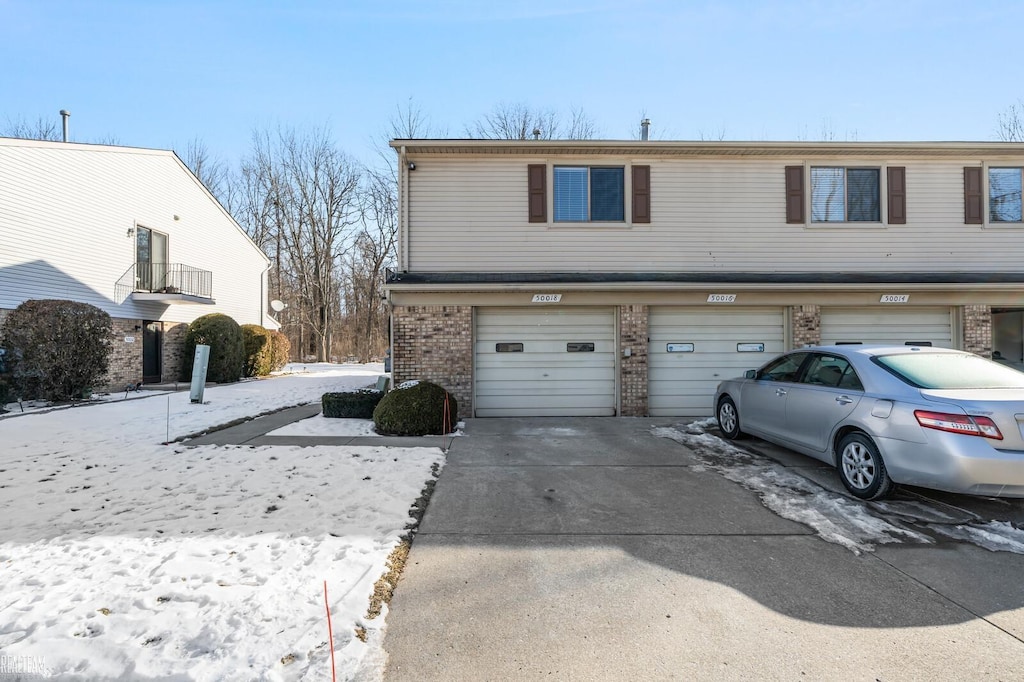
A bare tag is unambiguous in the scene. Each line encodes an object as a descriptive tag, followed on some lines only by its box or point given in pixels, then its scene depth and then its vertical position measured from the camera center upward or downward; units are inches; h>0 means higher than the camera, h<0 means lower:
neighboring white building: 506.9 +131.9
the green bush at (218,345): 703.1 +0.8
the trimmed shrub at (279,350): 895.5 -8.9
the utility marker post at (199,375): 462.0 -27.9
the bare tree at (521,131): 1058.9 +468.7
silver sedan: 154.4 -26.6
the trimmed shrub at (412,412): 300.7 -41.8
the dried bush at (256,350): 808.3 -7.6
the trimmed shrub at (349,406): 362.3 -45.2
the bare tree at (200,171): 1369.3 +489.8
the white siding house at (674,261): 372.8 +68.6
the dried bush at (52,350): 442.3 -3.9
